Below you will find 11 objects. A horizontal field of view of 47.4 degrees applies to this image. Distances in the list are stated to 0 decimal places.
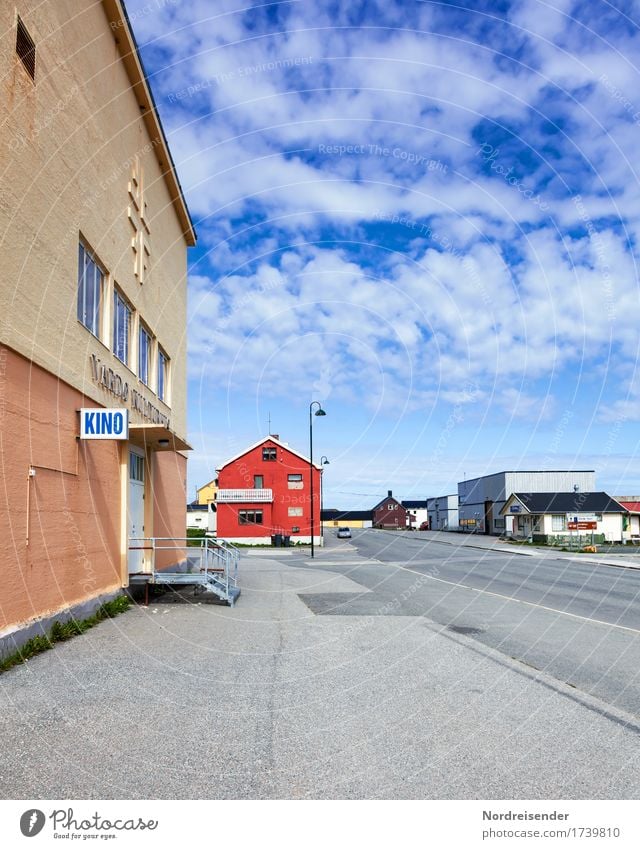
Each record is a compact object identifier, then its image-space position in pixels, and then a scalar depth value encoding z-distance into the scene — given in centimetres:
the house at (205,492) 10541
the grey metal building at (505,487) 8644
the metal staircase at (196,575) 1511
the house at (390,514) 12950
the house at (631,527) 6619
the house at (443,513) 10956
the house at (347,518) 13512
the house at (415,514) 13888
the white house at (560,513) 6544
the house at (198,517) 9662
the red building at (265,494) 5856
